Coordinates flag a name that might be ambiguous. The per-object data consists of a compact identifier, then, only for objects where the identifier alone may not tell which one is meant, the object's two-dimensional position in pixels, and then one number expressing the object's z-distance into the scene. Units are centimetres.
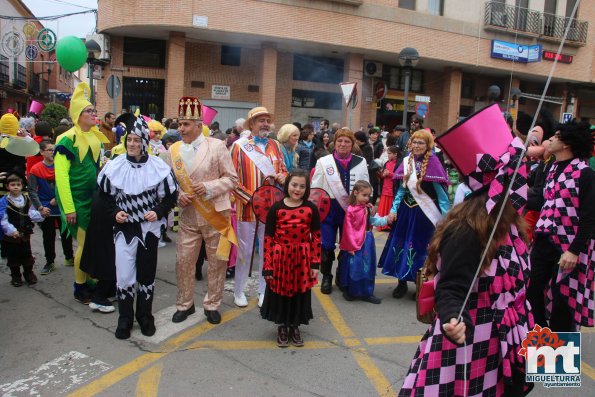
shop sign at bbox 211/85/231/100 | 2027
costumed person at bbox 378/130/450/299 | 514
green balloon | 981
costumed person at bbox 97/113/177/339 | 405
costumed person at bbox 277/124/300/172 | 624
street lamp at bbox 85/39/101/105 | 1363
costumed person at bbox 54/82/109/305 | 459
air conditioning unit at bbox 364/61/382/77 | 2167
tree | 1667
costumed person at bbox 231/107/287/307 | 489
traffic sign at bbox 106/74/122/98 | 1264
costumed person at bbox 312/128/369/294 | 535
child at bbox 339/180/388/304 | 514
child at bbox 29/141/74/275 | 591
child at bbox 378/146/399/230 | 863
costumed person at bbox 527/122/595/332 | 348
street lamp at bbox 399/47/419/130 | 1154
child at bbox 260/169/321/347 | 403
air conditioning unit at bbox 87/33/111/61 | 1852
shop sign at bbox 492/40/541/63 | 2116
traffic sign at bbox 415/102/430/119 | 1230
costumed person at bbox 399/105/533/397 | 205
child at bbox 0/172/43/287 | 511
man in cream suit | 436
